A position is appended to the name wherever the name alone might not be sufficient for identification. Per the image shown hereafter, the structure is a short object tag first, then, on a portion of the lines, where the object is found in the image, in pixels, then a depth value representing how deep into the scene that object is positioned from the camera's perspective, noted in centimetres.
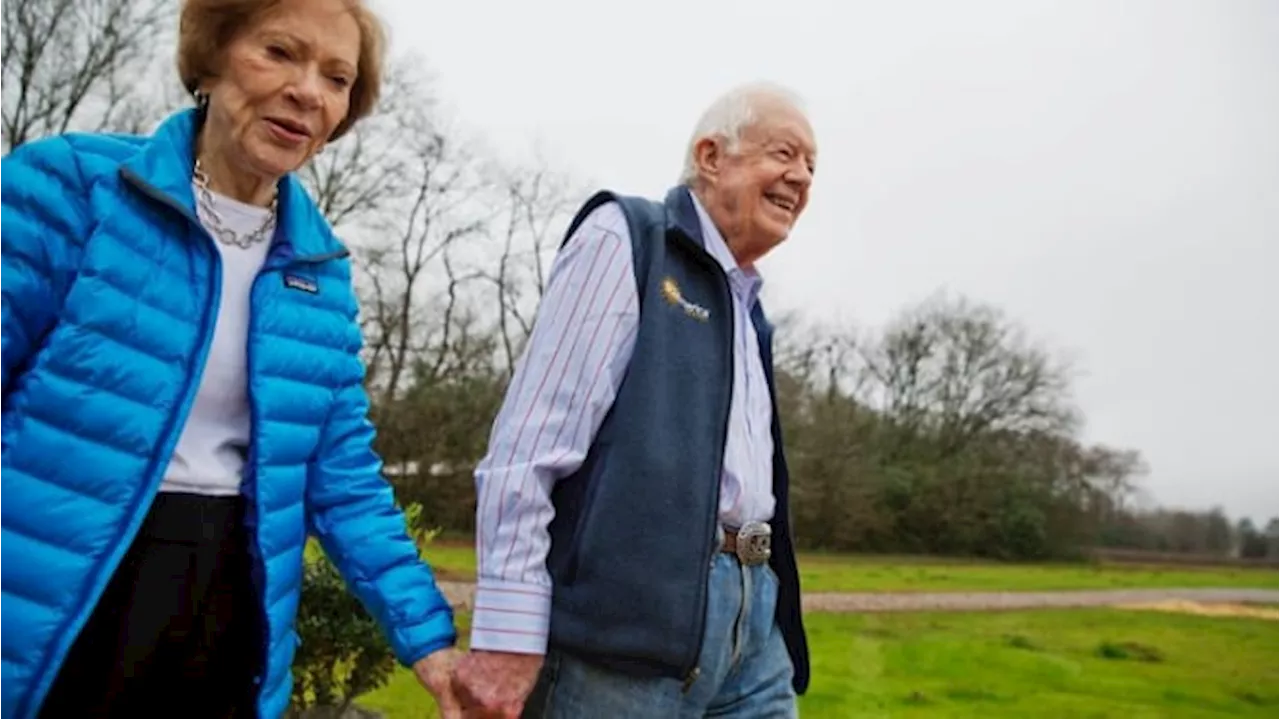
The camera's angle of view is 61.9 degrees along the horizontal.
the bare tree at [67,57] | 1627
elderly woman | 164
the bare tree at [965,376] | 3856
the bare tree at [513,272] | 2728
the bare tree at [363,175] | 2219
